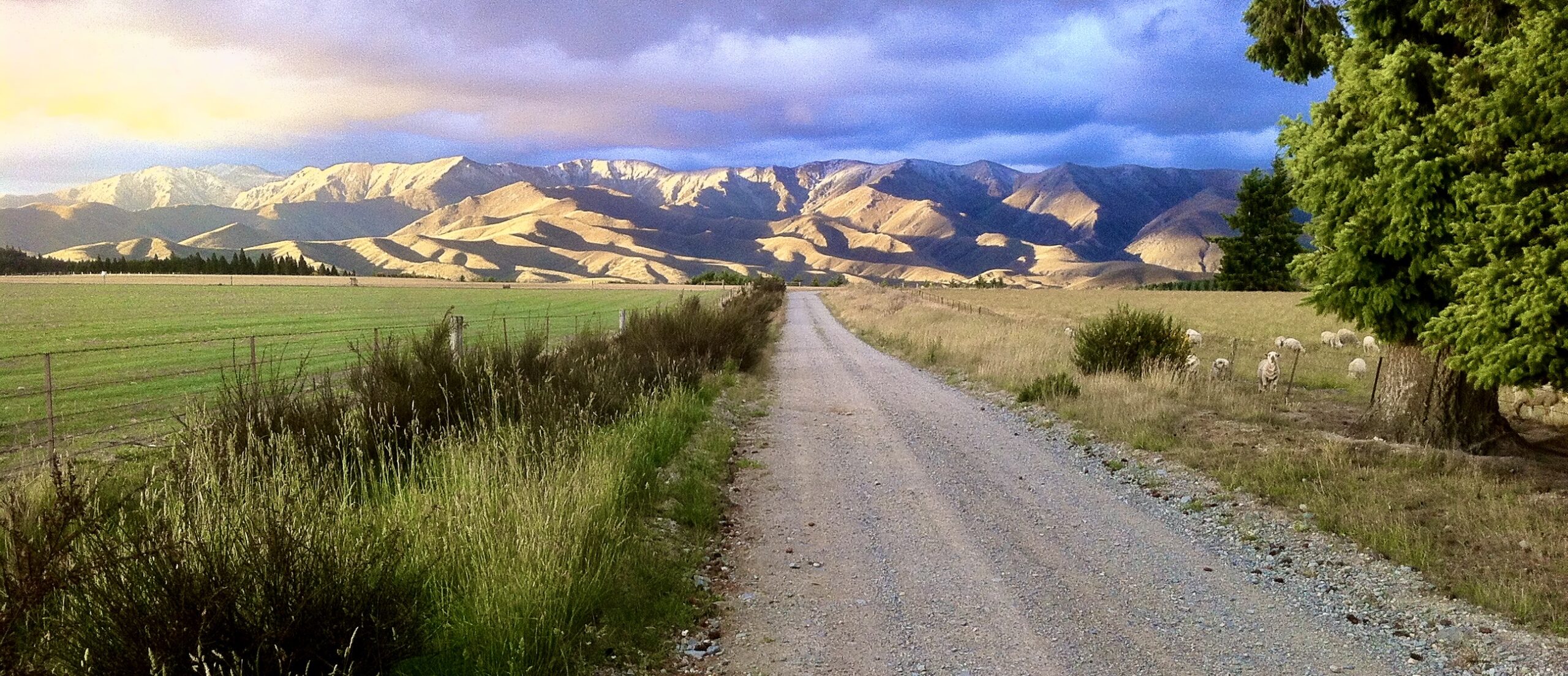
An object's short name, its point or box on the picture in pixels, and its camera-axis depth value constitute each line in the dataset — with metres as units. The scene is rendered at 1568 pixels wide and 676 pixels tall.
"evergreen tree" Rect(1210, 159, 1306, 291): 72.44
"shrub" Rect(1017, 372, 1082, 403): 14.29
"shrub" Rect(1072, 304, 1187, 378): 16.61
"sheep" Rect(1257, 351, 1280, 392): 15.40
